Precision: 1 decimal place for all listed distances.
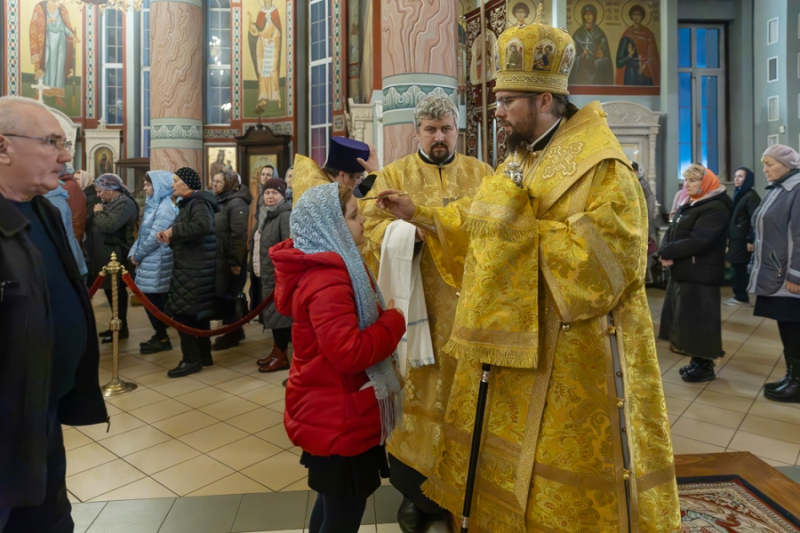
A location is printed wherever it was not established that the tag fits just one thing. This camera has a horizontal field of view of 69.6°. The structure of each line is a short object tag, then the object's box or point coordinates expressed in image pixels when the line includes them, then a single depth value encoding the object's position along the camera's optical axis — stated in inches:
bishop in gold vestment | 71.7
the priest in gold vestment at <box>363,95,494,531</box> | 104.3
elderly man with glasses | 57.2
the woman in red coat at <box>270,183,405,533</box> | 71.5
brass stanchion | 188.5
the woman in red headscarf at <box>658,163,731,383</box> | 197.8
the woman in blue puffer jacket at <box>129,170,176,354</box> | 217.5
